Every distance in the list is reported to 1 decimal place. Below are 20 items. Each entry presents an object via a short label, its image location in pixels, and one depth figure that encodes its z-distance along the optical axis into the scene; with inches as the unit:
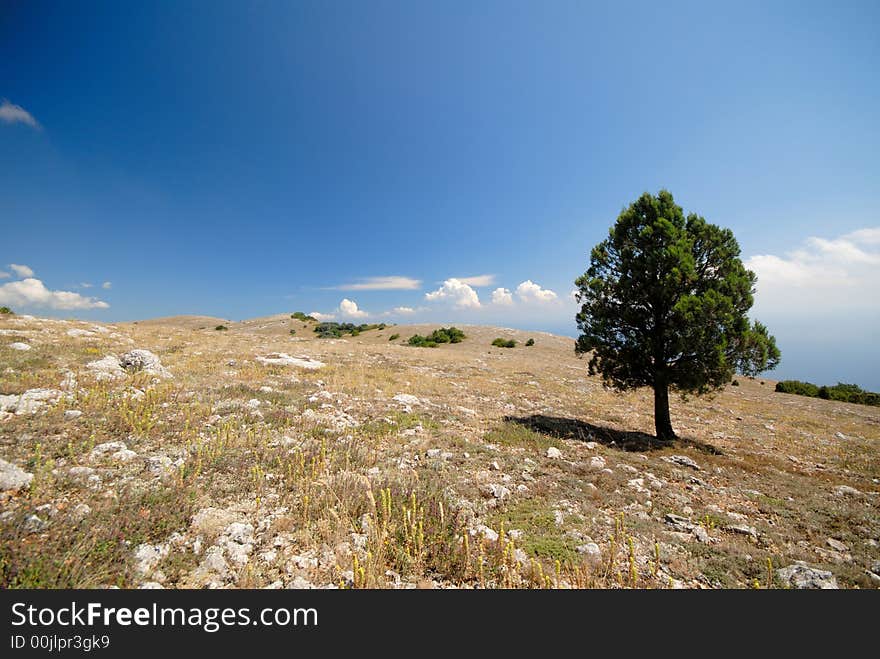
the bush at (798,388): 1233.1
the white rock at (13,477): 193.5
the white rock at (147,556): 148.9
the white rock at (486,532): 202.1
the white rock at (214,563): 156.0
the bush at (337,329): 2098.7
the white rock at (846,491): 325.7
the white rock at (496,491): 261.4
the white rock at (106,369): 439.8
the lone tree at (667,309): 440.1
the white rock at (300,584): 153.1
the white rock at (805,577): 177.6
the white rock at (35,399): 306.4
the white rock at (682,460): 380.5
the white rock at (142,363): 489.7
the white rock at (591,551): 192.1
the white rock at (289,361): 726.5
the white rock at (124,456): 246.4
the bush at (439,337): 1921.0
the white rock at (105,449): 245.0
